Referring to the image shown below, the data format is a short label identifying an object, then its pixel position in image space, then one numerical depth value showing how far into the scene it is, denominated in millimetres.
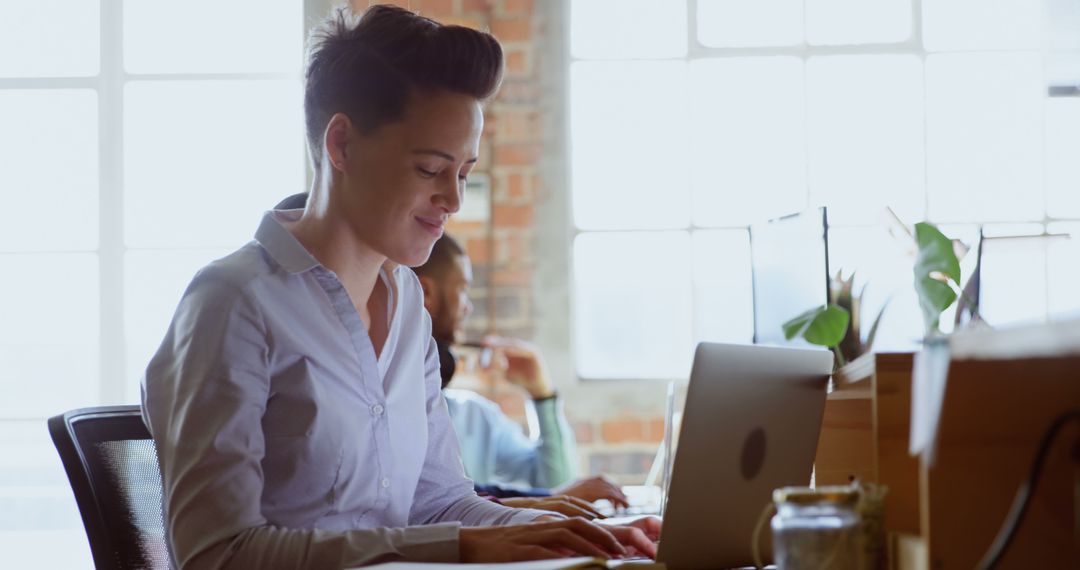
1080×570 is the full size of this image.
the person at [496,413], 3359
